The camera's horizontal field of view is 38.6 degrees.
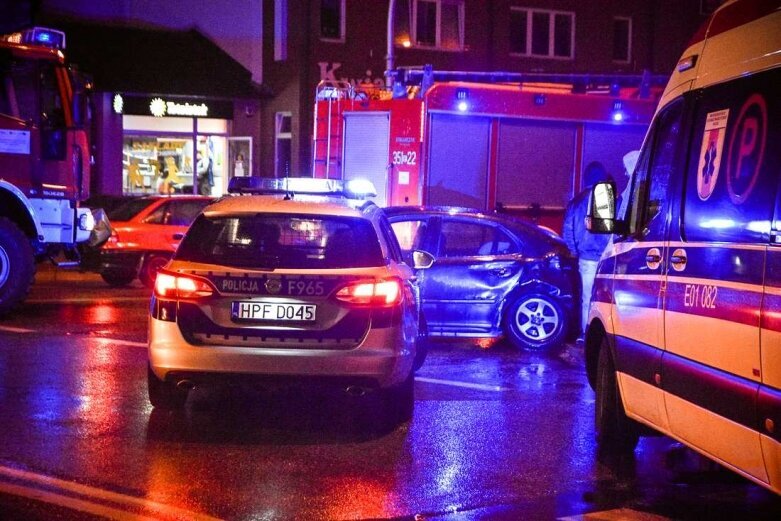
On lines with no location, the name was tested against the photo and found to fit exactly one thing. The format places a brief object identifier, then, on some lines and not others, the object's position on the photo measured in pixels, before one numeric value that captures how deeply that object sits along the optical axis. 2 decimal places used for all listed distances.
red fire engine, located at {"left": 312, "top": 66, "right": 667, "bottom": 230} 14.73
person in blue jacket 11.73
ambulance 4.71
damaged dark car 11.49
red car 16.47
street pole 18.36
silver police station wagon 7.25
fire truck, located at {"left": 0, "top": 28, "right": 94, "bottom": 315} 12.89
